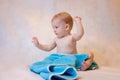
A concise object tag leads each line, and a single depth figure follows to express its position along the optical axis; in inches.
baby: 37.6
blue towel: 28.0
